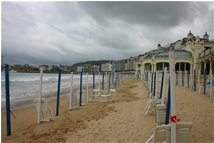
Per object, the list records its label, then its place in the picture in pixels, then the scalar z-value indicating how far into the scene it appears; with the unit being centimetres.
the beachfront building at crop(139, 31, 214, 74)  2657
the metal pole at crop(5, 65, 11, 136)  407
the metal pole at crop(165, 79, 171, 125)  360
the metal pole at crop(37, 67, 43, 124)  504
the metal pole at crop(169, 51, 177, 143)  244
